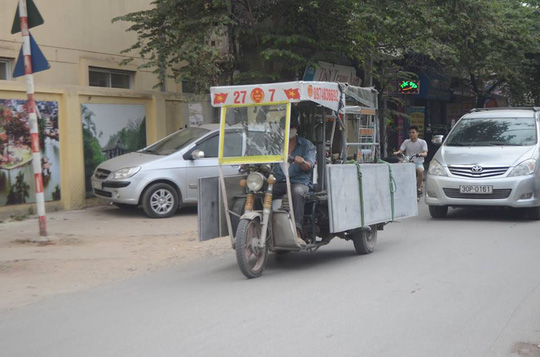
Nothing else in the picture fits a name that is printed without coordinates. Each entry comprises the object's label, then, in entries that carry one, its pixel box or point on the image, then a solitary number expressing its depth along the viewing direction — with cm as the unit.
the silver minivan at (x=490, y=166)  1107
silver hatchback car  1215
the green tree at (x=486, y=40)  1717
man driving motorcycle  752
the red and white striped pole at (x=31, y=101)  977
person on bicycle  1488
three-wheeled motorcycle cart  725
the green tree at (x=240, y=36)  1334
